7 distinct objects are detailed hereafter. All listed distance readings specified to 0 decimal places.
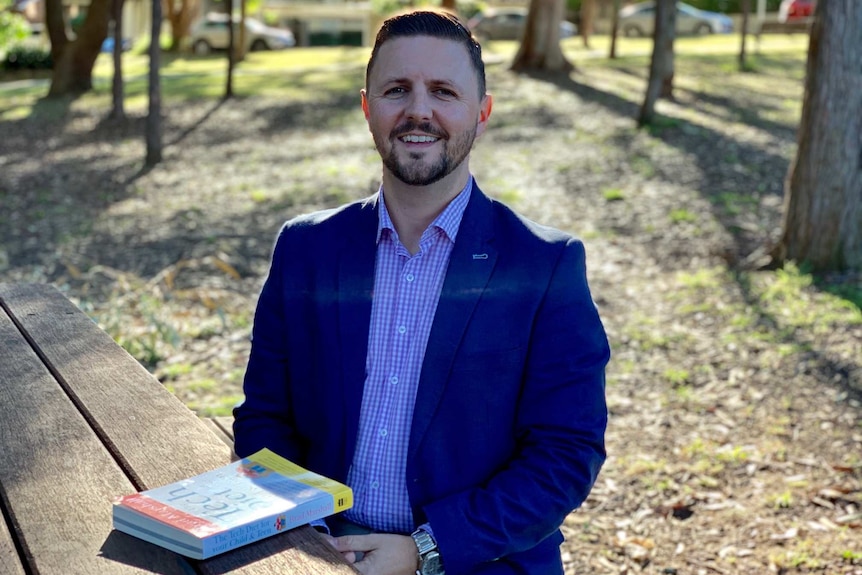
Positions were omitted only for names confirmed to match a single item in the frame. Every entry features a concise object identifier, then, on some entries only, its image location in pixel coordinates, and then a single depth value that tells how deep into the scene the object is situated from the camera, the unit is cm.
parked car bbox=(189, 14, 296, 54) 3681
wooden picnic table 193
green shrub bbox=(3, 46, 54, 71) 3066
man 249
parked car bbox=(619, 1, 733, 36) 3925
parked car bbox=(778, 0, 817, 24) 3928
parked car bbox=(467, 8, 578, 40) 3988
